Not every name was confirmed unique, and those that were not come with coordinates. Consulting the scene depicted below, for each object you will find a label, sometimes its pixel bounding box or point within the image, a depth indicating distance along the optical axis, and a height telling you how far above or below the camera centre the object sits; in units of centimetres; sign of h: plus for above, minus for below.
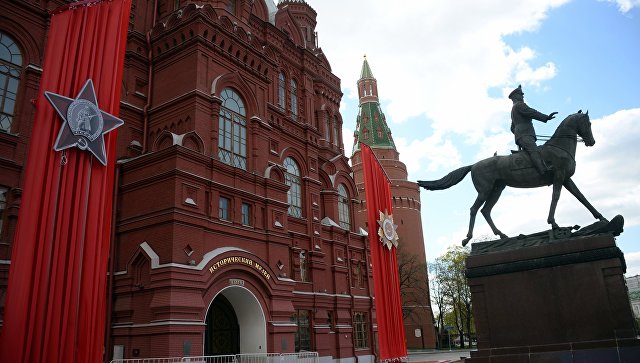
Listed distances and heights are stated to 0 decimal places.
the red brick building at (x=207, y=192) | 1786 +633
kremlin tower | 5897 +1650
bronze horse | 1247 +399
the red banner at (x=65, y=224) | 1202 +329
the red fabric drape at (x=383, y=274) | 2520 +347
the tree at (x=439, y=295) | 6116 +524
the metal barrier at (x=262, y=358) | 1708 -32
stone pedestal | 1007 +64
